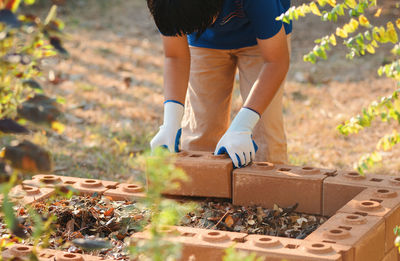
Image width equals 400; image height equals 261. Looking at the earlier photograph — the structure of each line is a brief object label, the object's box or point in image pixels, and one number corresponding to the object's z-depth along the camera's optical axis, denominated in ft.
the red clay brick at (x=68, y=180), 17.36
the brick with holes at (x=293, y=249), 15.32
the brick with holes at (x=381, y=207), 16.17
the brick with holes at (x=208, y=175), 17.12
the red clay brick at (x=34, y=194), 16.94
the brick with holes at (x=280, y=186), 16.85
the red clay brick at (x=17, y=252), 15.51
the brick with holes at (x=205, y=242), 15.52
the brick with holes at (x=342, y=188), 16.76
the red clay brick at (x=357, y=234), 15.59
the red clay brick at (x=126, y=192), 17.19
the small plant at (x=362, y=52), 15.00
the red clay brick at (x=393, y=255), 16.24
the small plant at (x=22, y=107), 14.47
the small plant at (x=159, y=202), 14.10
